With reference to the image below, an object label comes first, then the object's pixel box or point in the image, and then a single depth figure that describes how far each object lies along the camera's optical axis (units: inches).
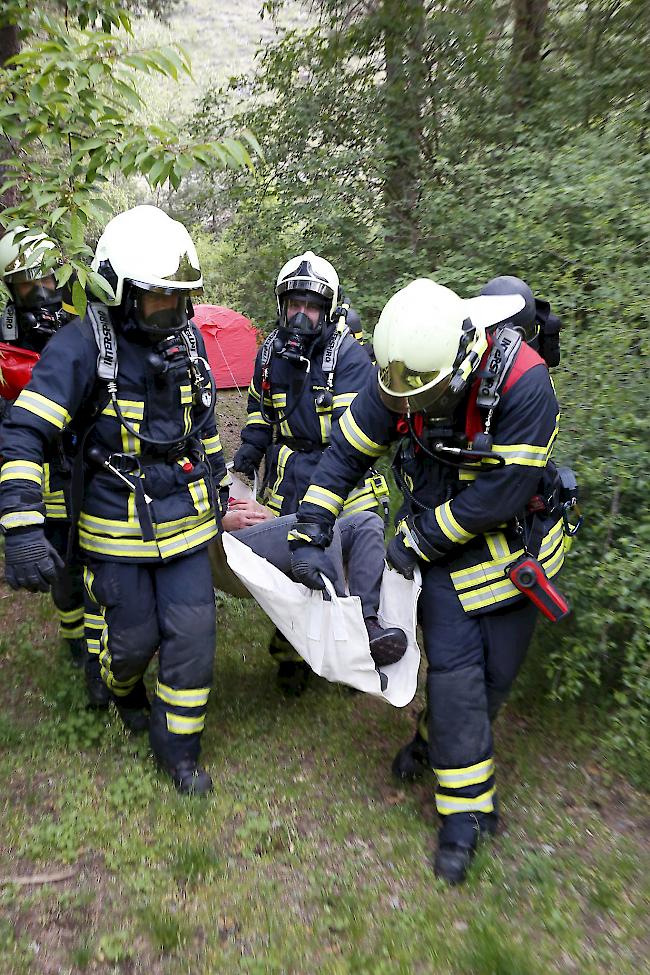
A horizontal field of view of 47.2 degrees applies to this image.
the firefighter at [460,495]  108.8
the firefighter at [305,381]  161.8
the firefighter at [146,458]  124.5
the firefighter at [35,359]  162.4
